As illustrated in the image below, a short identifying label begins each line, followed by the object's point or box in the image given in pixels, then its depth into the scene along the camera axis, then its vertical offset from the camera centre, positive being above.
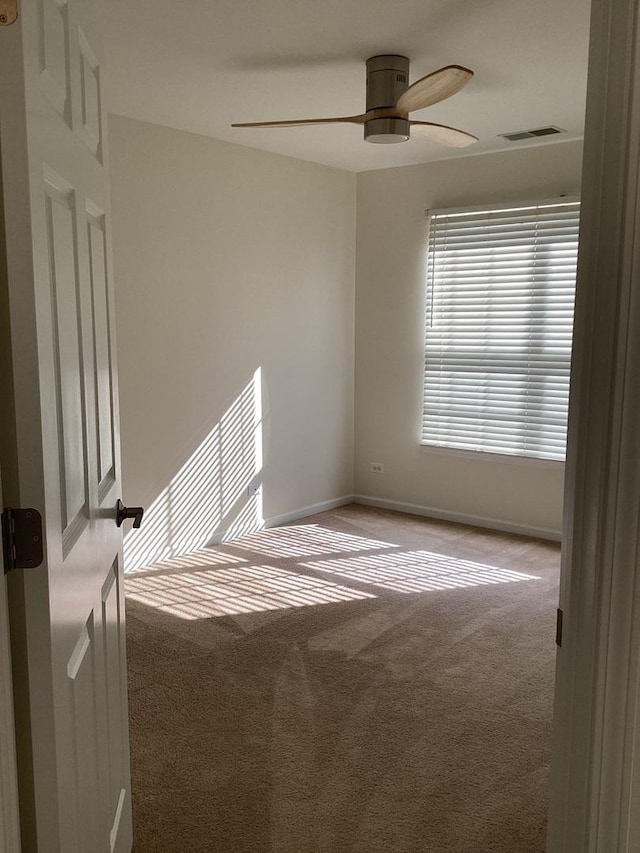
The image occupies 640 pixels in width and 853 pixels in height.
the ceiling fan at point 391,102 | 3.08 +0.98
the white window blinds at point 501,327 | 5.02 +0.01
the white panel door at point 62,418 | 1.11 -0.16
